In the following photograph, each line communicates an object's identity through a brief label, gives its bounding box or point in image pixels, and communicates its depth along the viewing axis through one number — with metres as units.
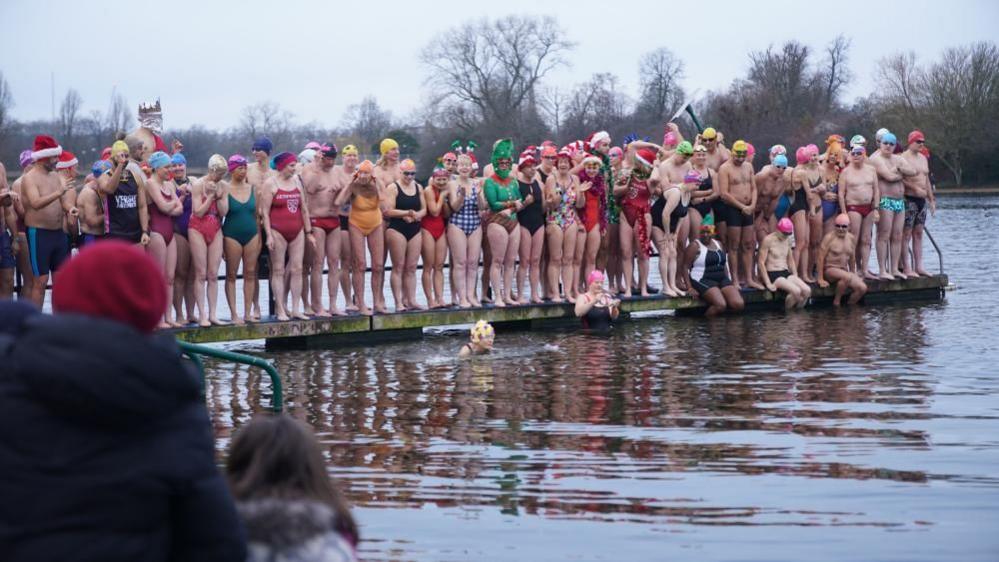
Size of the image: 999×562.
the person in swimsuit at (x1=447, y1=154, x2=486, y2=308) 16.50
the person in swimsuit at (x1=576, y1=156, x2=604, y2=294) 17.42
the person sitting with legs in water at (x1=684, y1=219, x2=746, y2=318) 18.58
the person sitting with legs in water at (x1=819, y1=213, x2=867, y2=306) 19.69
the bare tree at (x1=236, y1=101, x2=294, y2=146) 99.76
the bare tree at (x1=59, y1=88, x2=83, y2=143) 98.69
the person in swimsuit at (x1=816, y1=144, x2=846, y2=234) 19.58
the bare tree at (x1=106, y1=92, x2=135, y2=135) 93.12
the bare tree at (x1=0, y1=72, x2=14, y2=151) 72.00
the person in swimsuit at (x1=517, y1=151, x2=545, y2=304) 17.12
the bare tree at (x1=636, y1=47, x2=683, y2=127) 100.88
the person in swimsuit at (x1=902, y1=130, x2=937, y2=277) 20.17
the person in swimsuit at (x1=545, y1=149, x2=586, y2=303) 17.28
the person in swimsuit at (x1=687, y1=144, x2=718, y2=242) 18.30
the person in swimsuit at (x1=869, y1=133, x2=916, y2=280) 19.89
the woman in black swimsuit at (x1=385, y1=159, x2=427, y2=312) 16.14
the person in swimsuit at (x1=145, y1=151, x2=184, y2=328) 14.27
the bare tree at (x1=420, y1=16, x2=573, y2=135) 87.31
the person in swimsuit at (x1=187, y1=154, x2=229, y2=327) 14.65
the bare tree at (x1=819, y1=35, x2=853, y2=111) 100.06
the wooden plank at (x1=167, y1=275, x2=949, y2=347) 15.45
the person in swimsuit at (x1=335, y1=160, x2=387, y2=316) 15.59
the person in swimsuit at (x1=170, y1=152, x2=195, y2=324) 14.67
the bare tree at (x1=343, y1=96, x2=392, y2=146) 114.19
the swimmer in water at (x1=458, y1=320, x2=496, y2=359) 14.90
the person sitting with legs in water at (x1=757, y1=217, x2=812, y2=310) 19.39
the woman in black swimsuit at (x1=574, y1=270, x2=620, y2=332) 17.12
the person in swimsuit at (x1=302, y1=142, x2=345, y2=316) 15.66
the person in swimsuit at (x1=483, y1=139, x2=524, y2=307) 16.88
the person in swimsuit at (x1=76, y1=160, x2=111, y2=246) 14.26
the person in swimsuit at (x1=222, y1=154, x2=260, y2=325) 14.97
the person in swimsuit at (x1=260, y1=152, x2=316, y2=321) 15.14
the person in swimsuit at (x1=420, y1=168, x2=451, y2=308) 16.42
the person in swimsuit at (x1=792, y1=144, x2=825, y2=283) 19.20
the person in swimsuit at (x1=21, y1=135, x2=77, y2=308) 13.92
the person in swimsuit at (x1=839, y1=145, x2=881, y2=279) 19.48
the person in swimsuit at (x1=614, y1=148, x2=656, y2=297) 17.81
